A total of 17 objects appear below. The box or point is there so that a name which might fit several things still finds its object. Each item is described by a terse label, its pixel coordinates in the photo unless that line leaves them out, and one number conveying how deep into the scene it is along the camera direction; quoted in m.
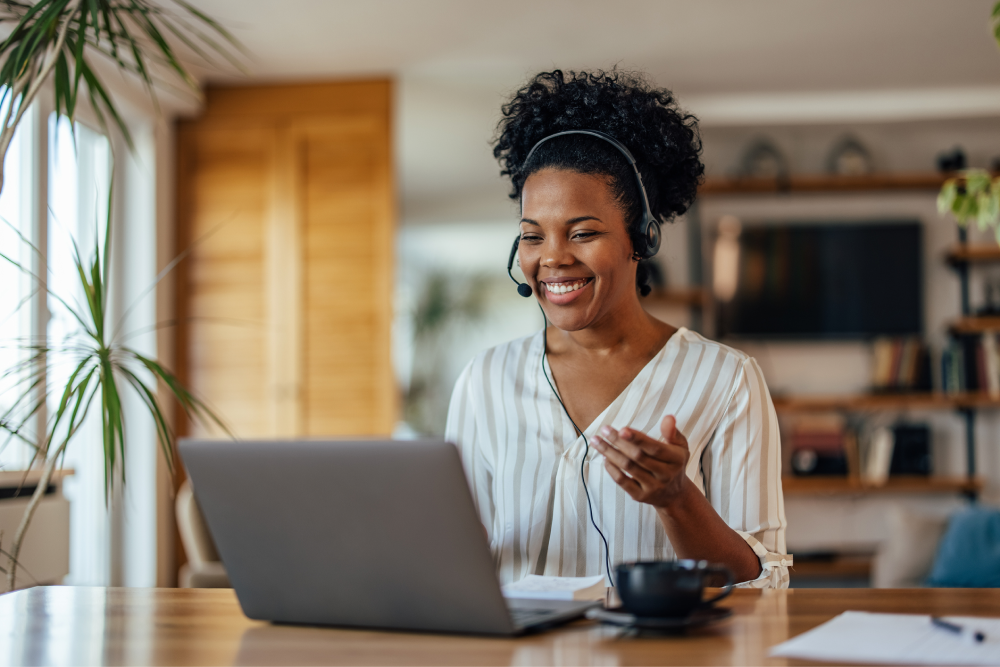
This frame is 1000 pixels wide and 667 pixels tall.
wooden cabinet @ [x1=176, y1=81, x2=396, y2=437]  4.43
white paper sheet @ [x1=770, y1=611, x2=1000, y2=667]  0.74
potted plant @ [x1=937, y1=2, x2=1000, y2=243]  2.38
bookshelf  4.73
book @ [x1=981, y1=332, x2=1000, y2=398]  4.75
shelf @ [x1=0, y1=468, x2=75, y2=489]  2.12
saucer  0.83
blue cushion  3.23
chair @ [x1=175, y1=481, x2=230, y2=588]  3.34
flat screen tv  5.07
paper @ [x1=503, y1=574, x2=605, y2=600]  0.98
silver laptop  0.82
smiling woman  1.33
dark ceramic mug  0.84
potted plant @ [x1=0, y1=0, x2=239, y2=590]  1.78
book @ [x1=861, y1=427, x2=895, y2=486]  4.81
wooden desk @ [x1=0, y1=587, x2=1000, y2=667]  0.79
